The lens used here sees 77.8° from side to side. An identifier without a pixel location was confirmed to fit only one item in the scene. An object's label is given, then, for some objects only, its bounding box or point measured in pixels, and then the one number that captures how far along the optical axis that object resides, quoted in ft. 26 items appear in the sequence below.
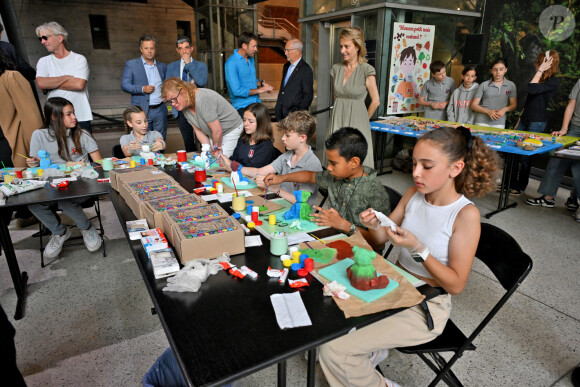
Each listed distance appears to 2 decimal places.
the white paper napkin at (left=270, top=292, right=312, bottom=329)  3.62
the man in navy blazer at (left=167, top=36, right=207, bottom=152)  14.97
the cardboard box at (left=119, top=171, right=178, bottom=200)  7.02
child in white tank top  4.52
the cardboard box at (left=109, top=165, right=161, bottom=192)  7.75
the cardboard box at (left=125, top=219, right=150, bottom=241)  5.41
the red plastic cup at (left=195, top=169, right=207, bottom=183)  8.28
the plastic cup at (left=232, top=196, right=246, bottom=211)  6.52
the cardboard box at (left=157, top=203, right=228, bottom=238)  5.25
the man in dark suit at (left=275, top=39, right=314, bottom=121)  14.37
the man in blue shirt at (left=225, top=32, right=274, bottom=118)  14.32
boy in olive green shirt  6.25
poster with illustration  17.36
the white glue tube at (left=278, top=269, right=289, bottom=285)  4.38
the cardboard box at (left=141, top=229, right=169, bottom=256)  4.88
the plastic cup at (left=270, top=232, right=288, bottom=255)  4.94
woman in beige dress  12.74
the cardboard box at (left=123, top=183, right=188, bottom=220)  6.15
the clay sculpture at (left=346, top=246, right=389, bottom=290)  4.13
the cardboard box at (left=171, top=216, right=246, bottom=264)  4.64
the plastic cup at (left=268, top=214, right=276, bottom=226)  5.89
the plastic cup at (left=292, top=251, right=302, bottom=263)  4.76
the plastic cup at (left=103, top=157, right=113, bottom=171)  9.42
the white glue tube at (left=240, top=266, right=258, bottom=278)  4.50
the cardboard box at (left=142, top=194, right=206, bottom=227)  5.65
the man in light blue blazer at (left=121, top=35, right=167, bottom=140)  13.67
